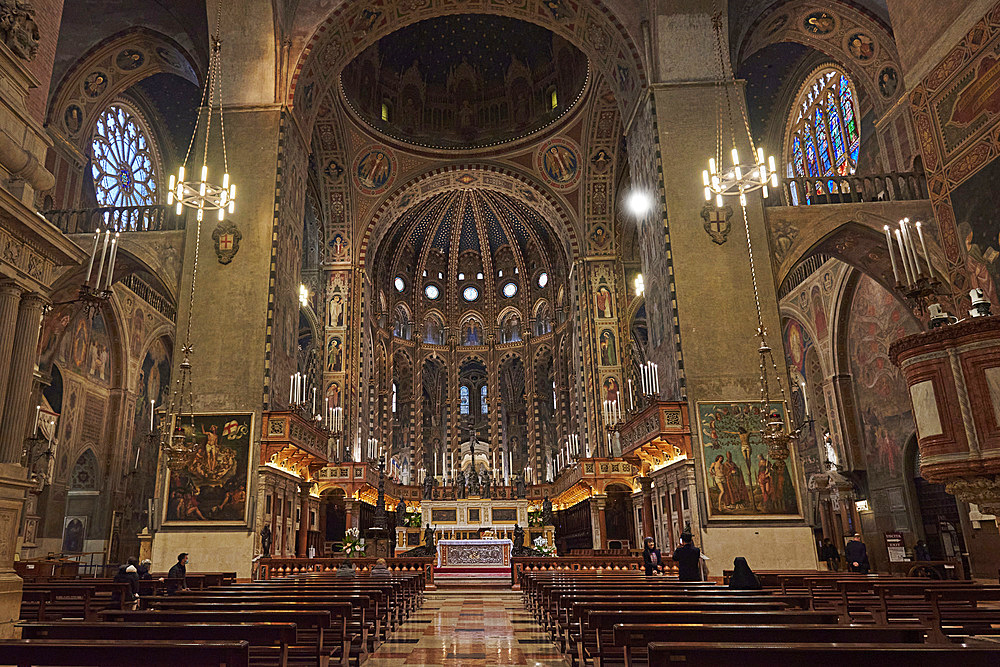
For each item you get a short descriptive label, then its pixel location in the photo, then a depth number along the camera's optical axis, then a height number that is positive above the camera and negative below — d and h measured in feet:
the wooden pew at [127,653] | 9.95 -1.40
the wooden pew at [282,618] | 15.06 -1.45
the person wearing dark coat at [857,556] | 38.65 -1.57
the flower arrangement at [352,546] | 55.62 +0.07
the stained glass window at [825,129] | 63.36 +37.82
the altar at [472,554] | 58.39 -0.95
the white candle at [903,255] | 29.84 +11.41
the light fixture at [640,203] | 52.80 +25.51
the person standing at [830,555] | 52.90 -2.01
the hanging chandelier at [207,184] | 36.60 +20.69
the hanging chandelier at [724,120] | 40.38 +28.93
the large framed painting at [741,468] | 41.27 +3.76
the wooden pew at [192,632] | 12.05 -1.38
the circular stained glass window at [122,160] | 64.54 +37.64
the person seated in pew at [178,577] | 29.68 -1.07
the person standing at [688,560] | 26.94 -0.99
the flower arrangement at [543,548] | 59.06 -0.70
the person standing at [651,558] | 34.37 -1.14
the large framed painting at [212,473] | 42.68 +4.84
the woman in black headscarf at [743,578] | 24.02 -1.60
